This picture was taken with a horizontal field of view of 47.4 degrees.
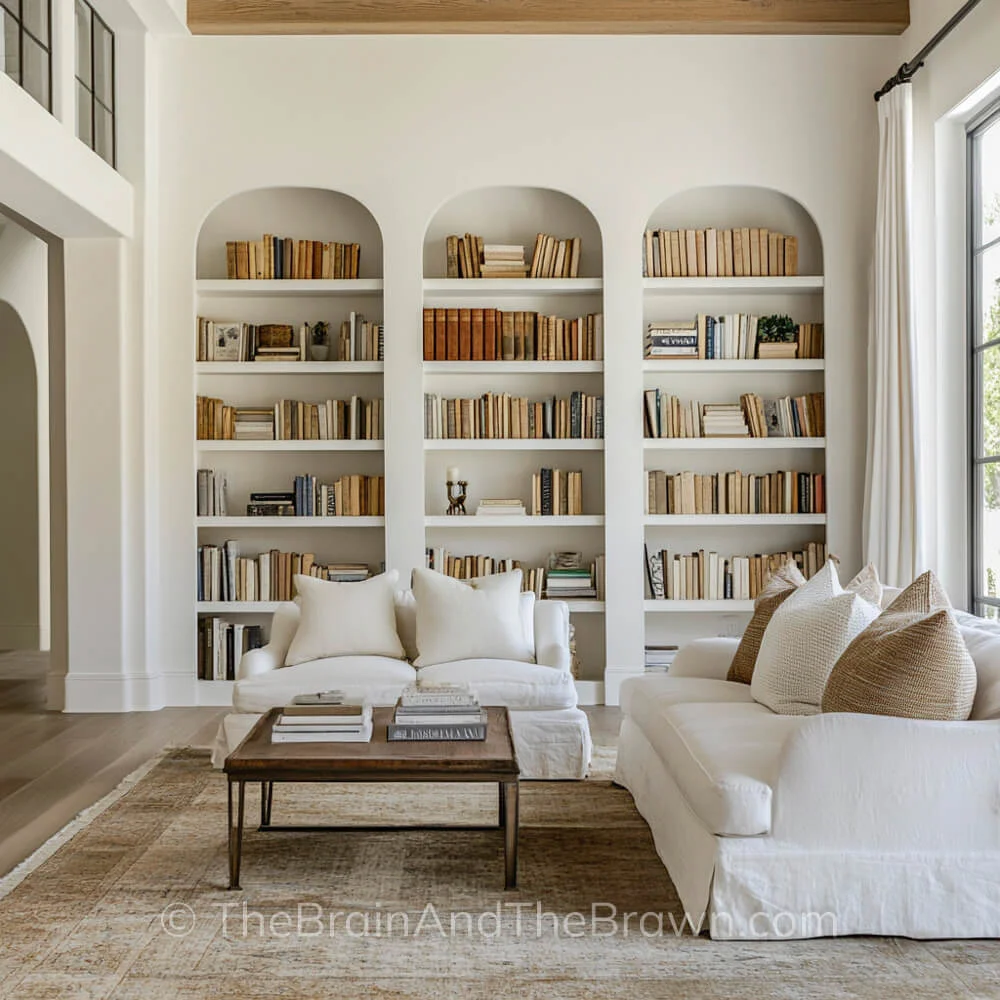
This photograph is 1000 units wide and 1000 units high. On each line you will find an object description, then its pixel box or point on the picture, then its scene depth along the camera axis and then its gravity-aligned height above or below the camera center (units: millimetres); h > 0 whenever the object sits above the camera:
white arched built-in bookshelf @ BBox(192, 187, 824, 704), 6543 +728
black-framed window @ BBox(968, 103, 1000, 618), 5410 +761
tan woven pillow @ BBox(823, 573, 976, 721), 2857 -422
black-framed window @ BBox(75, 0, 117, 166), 5695 +2207
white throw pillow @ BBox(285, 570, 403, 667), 4824 -477
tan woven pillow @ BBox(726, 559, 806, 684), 4055 -396
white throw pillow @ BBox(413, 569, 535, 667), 4805 -476
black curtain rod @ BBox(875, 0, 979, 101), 5281 +2263
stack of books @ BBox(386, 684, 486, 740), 3383 -624
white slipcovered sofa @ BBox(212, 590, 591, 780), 4453 -713
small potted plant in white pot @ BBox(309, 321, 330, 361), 6410 +952
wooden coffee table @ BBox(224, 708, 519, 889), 3121 -704
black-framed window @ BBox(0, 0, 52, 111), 4816 +2040
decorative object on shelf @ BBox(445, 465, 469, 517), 6340 +95
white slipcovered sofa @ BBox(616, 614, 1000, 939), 2783 -801
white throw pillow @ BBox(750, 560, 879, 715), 3445 -420
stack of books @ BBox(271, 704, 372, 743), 3350 -643
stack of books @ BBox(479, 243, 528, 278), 6309 +1379
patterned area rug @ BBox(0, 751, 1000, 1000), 2559 -1057
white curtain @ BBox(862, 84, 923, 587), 5734 +676
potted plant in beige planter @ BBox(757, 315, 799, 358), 6332 +957
